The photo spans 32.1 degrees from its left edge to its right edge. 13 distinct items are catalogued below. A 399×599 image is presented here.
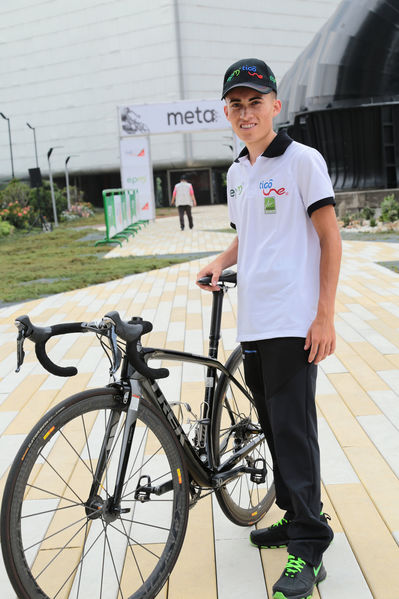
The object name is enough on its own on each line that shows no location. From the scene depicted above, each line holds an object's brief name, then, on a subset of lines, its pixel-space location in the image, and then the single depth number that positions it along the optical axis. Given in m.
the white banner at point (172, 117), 25.80
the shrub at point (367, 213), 17.52
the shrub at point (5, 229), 25.22
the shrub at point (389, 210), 16.59
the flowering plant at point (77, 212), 38.06
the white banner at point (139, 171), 26.88
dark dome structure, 19.00
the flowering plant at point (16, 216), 28.72
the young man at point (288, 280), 2.24
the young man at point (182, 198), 22.14
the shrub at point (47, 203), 36.22
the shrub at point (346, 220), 17.66
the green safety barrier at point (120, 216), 17.50
